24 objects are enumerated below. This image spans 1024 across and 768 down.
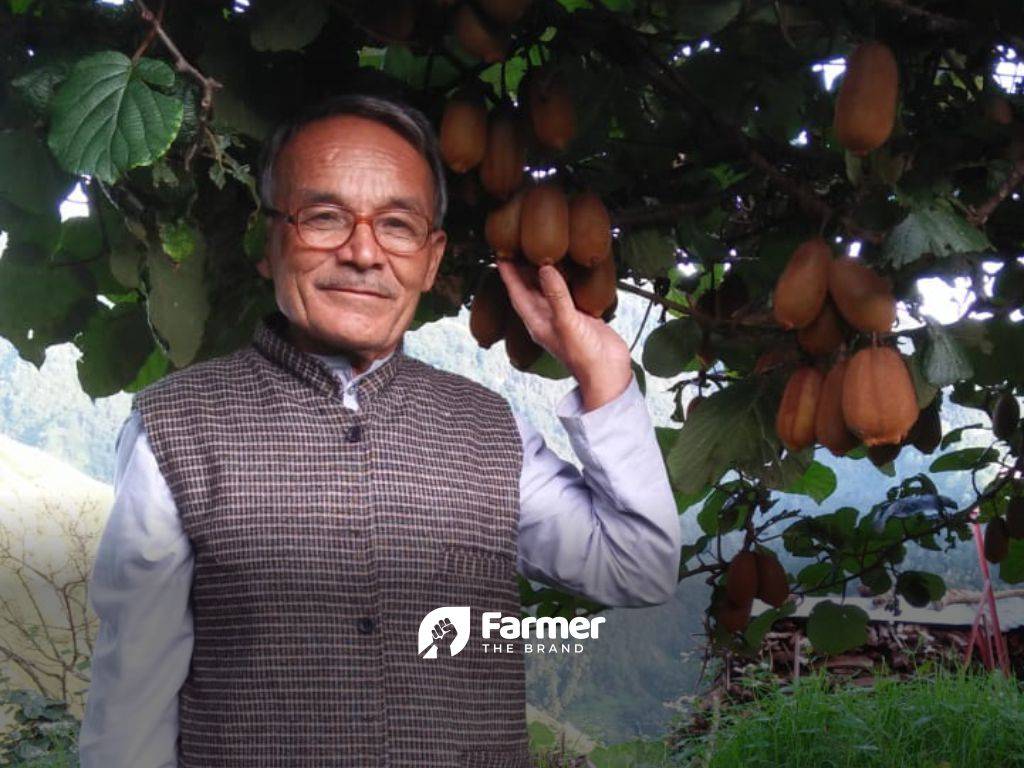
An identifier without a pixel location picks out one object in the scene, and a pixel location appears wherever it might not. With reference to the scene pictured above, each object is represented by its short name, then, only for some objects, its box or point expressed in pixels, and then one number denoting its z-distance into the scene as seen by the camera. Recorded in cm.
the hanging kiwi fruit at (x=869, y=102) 106
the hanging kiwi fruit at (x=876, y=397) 110
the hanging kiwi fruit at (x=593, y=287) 121
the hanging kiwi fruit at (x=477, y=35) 114
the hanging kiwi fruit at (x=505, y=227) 121
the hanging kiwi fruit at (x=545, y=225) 119
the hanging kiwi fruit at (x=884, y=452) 122
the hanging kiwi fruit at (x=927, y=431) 151
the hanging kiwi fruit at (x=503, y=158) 120
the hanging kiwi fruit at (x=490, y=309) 129
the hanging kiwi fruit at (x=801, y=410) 117
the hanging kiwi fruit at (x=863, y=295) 112
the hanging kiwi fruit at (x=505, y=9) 111
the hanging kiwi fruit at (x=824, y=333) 116
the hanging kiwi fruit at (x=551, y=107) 119
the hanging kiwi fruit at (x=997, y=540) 197
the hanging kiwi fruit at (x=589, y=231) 120
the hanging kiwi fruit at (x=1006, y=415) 190
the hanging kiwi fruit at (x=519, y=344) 130
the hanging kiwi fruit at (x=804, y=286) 113
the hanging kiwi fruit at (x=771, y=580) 191
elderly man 108
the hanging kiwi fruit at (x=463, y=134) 119
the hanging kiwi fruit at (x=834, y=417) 114
